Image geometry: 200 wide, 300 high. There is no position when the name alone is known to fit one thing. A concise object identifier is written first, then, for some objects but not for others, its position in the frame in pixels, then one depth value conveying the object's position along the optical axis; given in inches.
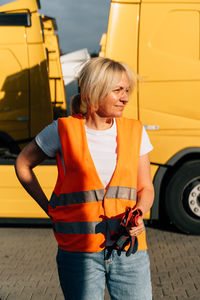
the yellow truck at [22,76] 235.5
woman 73.0
